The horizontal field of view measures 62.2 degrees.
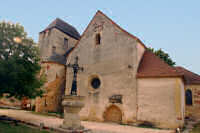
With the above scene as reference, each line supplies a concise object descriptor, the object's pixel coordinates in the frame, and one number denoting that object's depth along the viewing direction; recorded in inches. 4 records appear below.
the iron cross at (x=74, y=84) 373.3
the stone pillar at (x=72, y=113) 333.0
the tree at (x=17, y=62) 409.4
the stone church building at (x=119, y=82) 510.6
